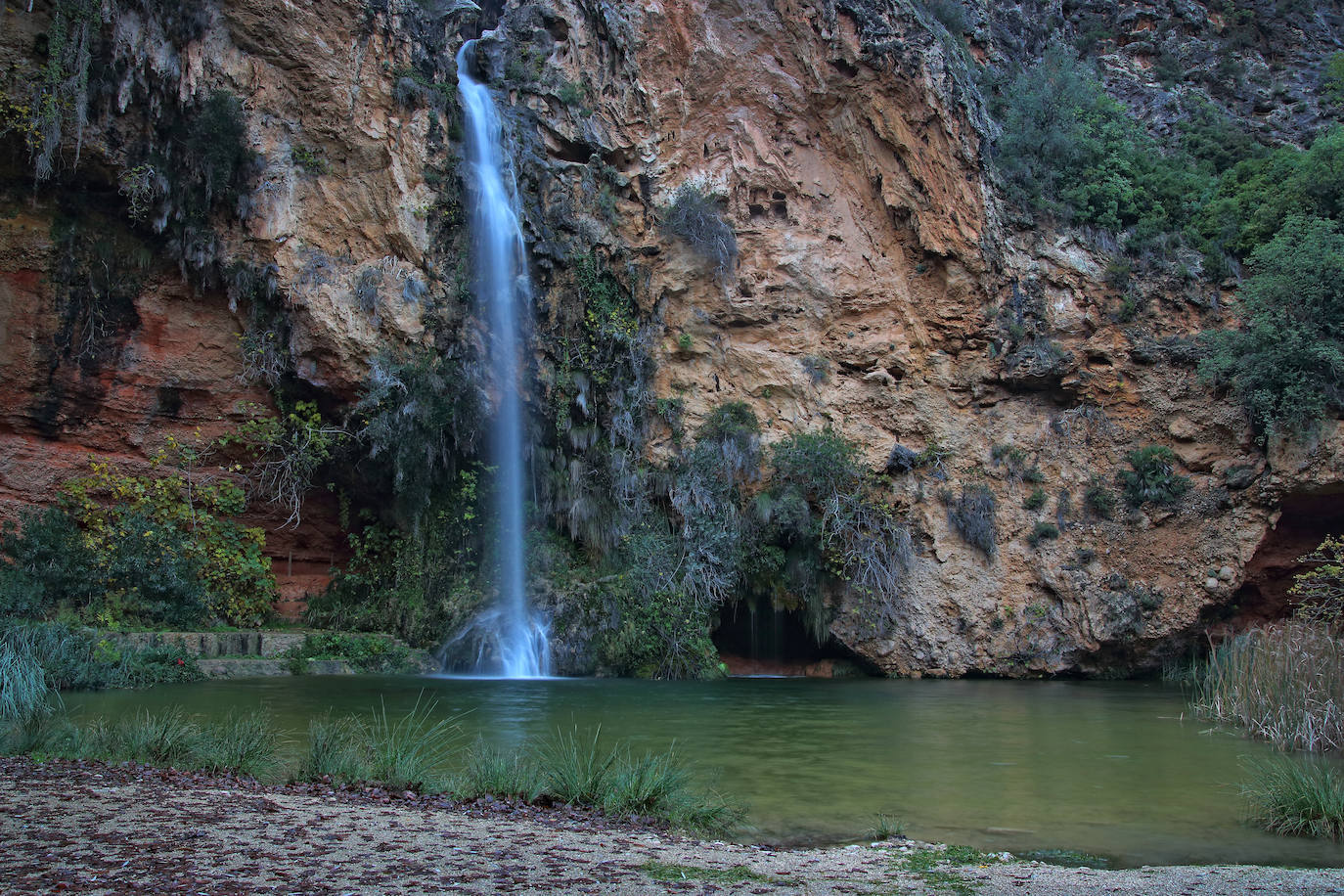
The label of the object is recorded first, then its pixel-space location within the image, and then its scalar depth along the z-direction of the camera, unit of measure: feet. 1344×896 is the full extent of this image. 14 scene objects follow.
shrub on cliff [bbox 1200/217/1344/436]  52.75
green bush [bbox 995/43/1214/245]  63.36
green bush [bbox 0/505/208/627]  45.88
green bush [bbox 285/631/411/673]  50.29
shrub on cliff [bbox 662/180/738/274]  62.75
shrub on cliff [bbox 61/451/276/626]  48.34
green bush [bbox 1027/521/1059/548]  56.70
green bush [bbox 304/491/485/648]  55.06
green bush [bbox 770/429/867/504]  57.31
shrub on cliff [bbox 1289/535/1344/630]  39.21
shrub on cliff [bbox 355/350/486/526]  55.21
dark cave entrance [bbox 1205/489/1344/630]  57.47
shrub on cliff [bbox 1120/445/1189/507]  56.13
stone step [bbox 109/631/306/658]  42.91
